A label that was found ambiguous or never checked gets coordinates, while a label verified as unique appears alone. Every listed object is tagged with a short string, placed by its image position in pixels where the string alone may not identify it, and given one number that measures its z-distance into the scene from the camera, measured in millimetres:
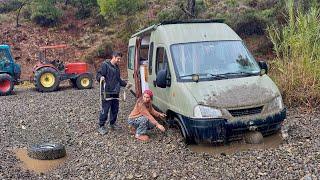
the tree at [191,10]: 16195
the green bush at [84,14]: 20584
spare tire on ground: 5200
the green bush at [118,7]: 16651
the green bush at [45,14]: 19544
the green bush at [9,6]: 22176
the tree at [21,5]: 19613
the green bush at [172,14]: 16965
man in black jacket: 5910
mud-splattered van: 4767
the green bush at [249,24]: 15319
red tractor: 11581
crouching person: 5539
